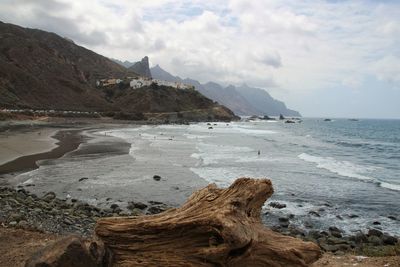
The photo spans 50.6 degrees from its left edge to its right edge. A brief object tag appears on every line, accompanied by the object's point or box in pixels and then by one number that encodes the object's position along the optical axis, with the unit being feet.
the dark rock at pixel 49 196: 54.22
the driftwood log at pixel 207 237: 19.40
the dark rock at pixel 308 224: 50.48
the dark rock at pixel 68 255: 19.22
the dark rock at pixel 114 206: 53.88
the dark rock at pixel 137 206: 55.42
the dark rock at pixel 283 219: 52.16
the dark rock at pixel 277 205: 58.81
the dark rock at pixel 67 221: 41.37
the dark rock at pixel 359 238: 44.65
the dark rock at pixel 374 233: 46.62
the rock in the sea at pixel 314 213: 55.75
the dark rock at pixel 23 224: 34.58
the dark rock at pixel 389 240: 44.09
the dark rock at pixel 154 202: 58.73
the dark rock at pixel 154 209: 53.46
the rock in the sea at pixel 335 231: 46.65
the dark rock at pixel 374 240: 43.80
